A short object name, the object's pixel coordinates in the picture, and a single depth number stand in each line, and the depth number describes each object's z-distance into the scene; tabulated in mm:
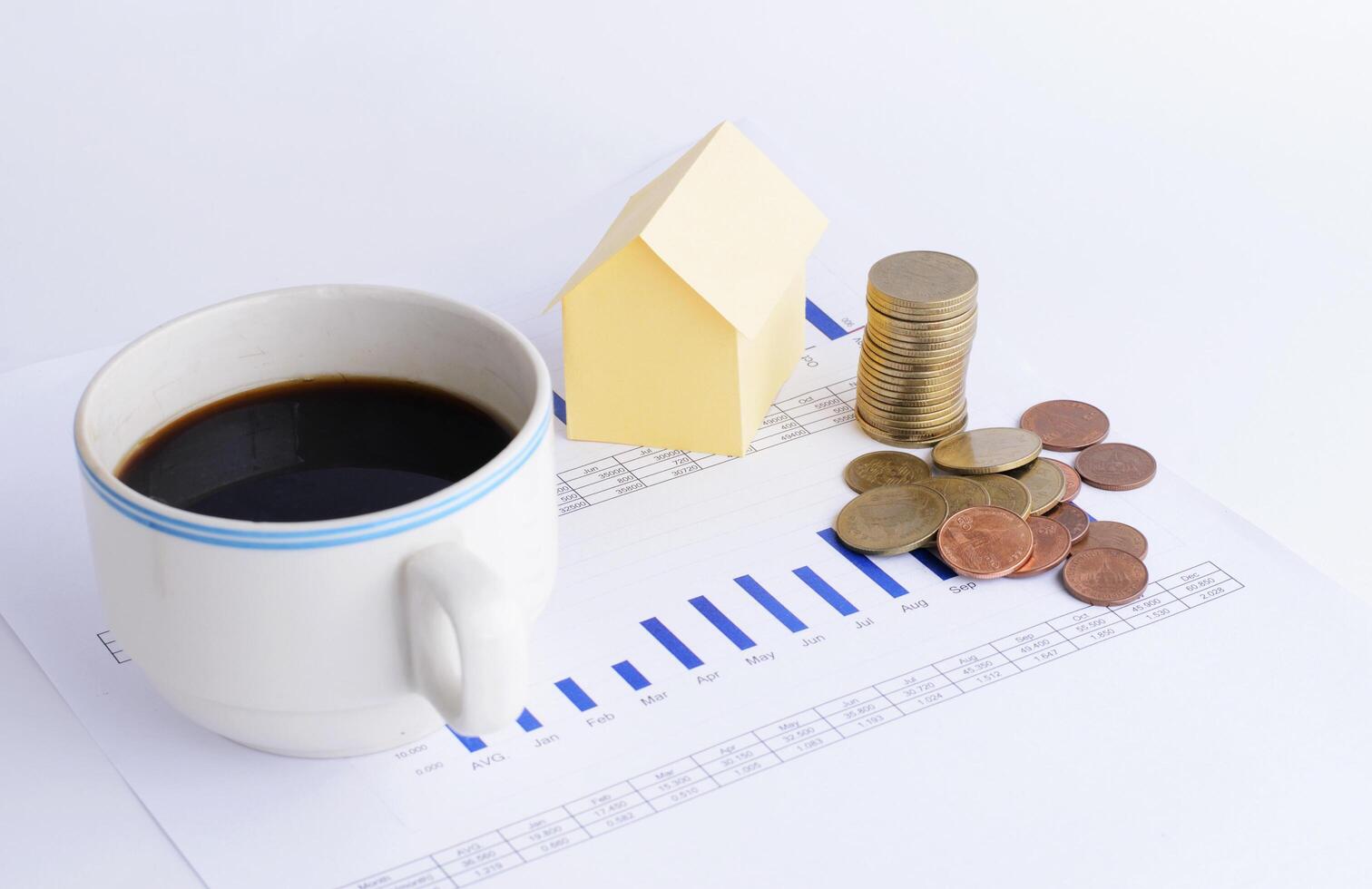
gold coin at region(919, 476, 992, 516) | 579
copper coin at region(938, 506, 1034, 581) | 562
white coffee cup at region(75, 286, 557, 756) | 478
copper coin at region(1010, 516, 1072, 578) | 564
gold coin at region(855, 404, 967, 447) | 599
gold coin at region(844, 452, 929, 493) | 588
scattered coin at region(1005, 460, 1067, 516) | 580
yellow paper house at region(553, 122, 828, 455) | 577
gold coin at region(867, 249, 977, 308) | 588
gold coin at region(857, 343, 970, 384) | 593
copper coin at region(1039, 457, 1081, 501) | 586
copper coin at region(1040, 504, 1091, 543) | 573
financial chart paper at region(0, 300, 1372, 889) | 509
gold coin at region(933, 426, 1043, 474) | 587
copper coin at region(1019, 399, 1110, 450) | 601
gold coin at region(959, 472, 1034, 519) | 577
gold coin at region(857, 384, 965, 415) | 595
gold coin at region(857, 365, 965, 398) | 594
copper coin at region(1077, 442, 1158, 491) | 588
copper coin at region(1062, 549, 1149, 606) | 557
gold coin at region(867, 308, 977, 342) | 589
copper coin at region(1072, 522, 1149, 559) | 570
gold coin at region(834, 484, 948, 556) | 569
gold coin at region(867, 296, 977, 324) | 588
